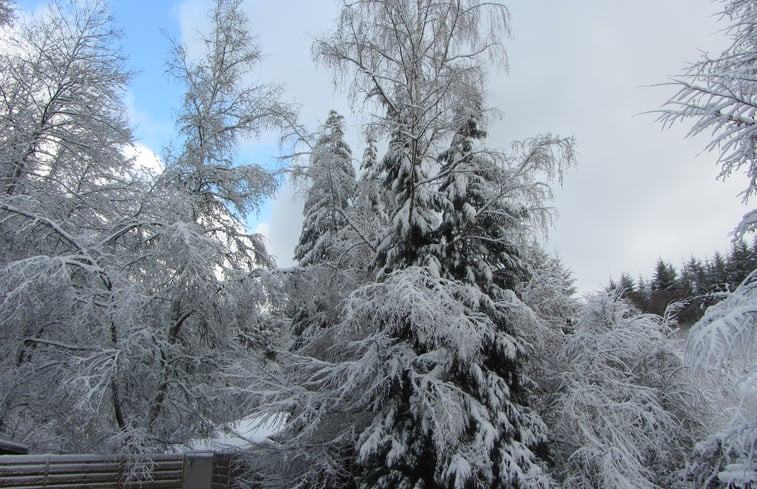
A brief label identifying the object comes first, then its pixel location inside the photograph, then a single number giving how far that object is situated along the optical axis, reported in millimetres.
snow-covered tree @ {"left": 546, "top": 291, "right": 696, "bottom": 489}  8531
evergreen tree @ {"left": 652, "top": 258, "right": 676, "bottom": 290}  47219
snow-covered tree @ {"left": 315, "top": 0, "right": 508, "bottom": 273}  9102
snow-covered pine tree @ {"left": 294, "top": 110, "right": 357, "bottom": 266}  9500
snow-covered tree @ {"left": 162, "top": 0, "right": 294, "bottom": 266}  10492
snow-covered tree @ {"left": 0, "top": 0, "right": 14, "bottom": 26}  10414
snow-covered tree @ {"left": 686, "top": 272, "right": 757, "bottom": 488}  3680
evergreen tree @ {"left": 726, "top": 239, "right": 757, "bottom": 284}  30395
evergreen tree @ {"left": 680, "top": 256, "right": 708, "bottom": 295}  43434
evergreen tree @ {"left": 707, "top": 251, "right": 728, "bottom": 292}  37375
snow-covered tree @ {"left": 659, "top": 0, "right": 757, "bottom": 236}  4258
